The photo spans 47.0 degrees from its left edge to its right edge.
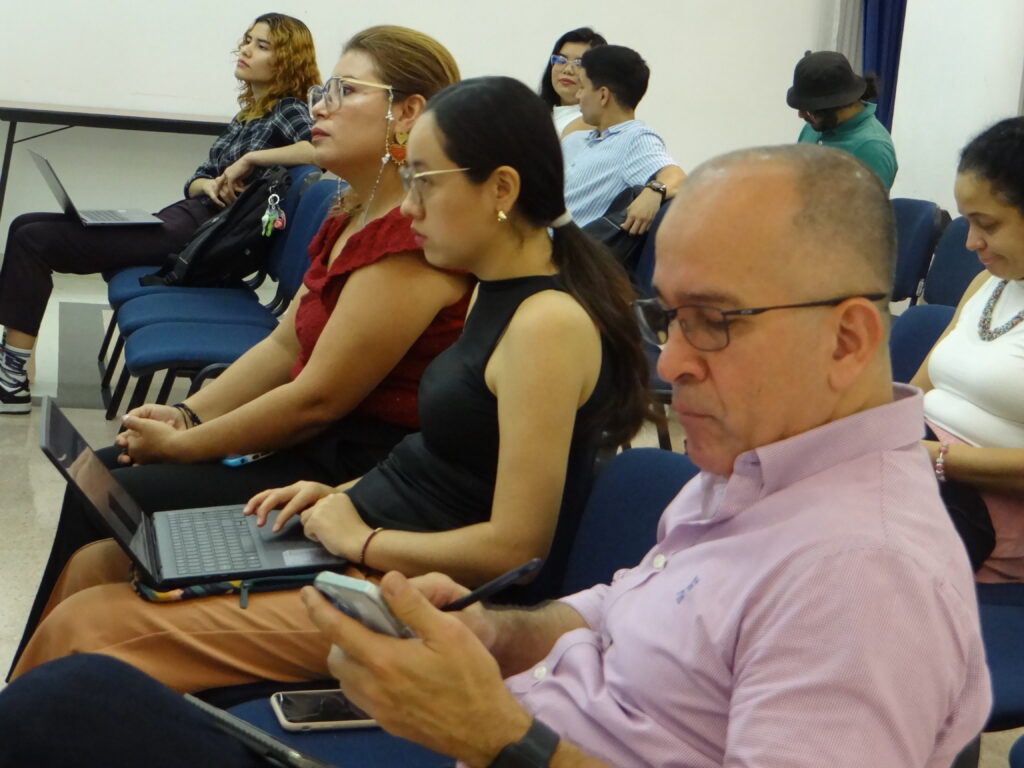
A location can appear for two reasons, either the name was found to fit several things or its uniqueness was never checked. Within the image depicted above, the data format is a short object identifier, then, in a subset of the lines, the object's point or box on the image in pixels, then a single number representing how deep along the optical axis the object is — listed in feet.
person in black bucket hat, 14.71
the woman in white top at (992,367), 6.22
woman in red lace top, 6.48
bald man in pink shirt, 3.02
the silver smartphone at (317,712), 4.65
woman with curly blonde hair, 12.87
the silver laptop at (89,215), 13.33
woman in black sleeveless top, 5.16
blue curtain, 21.11
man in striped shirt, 13.94
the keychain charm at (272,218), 12.28
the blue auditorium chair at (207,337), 9.85
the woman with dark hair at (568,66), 17.19
